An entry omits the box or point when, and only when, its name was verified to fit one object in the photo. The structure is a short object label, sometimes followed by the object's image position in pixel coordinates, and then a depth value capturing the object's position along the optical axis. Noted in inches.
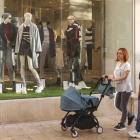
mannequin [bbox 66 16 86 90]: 312.0
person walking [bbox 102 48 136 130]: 228.6
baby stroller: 215.6
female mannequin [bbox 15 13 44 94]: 289.7
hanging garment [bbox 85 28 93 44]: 316.8
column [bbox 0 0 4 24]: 280.5
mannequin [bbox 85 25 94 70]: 317.7
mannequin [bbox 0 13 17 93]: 284.7
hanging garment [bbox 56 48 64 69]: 307.0
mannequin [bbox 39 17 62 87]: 297.1
